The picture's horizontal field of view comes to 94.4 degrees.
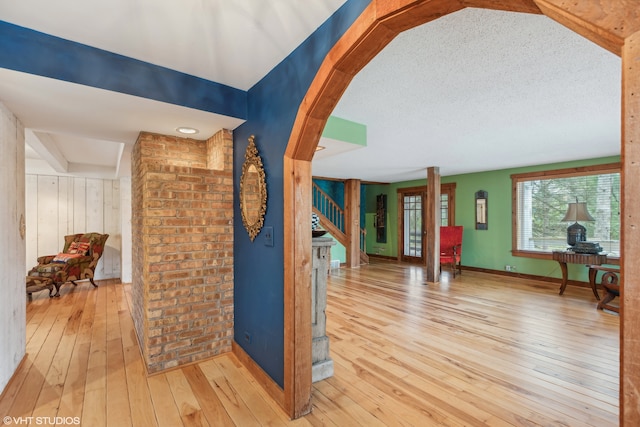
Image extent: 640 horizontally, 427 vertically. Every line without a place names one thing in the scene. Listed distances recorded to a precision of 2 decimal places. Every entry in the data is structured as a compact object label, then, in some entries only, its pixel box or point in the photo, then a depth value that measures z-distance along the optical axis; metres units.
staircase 8.03
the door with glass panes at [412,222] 7.93
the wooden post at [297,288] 1.88
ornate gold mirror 2.26
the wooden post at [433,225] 5.78
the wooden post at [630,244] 0.65
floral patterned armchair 4.67
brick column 2.47
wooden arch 0.66
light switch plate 2.15
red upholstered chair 6.35
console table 4.39
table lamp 4.68
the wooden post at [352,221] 7.39
